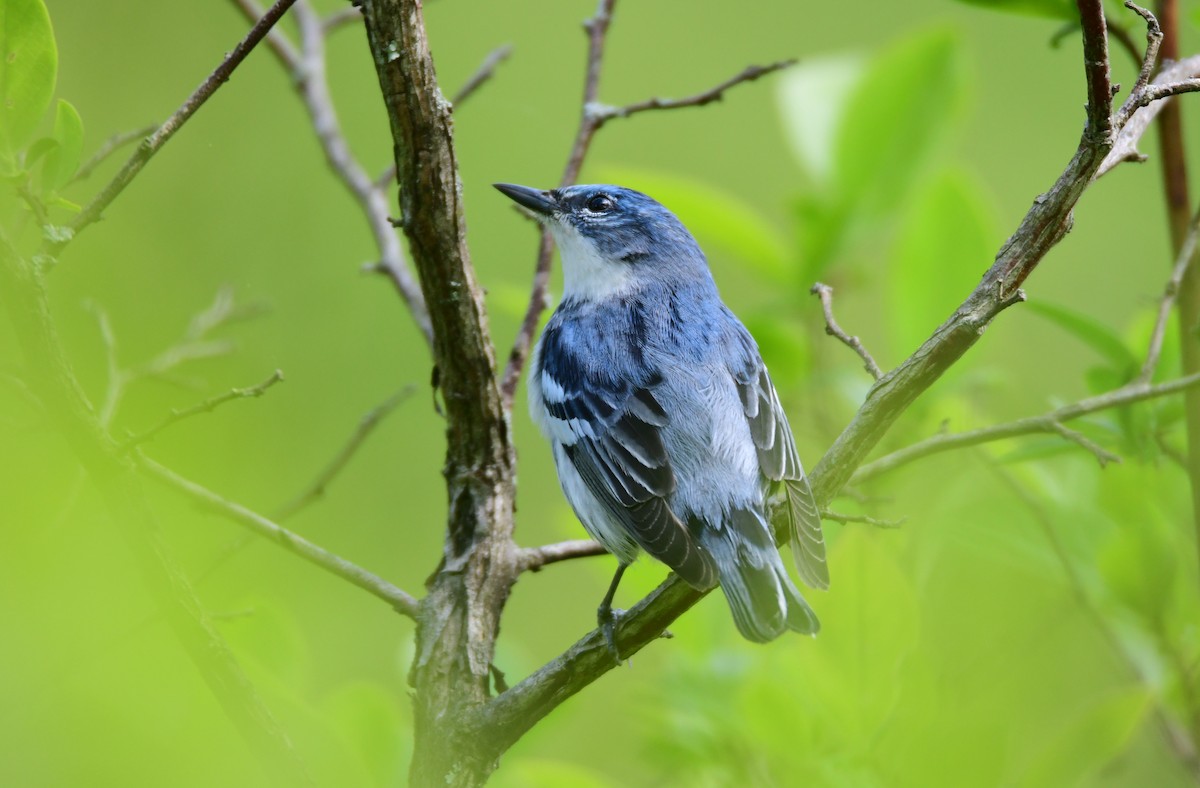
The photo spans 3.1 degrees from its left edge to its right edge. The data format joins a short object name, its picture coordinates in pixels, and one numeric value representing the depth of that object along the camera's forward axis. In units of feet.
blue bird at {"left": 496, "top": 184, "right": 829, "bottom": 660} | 12.26
